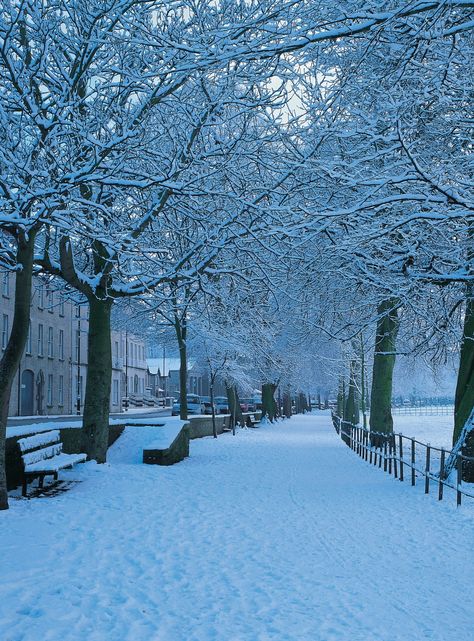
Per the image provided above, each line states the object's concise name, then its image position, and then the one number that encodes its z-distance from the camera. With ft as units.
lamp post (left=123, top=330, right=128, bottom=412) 220.84
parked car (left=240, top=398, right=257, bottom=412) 200.32
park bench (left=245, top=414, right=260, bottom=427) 148.25
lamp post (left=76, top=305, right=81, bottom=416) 164.36
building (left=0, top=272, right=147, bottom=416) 134.62
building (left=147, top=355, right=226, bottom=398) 314.76
